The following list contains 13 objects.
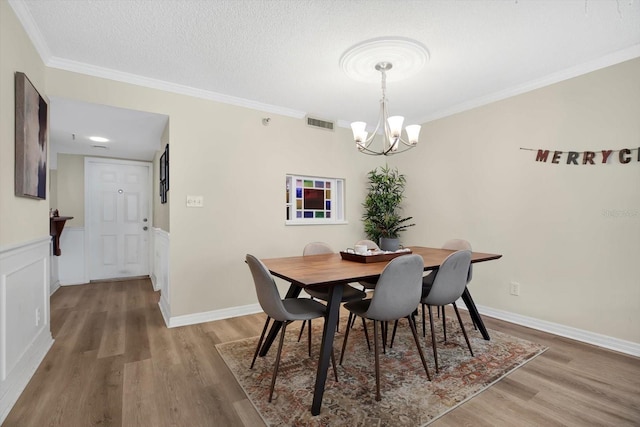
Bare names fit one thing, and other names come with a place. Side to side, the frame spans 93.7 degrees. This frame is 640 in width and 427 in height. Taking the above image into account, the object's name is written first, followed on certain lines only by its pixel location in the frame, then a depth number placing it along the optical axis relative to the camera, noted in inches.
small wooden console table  155.9
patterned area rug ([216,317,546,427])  65.6
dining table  67.0
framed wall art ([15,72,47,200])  74.8
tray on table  90.1
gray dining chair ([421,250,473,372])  84.7
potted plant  167.2
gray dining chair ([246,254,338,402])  71.2
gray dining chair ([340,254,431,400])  71.7
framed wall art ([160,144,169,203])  130.8
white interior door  193.5
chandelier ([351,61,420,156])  93.0
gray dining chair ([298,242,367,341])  96.1
